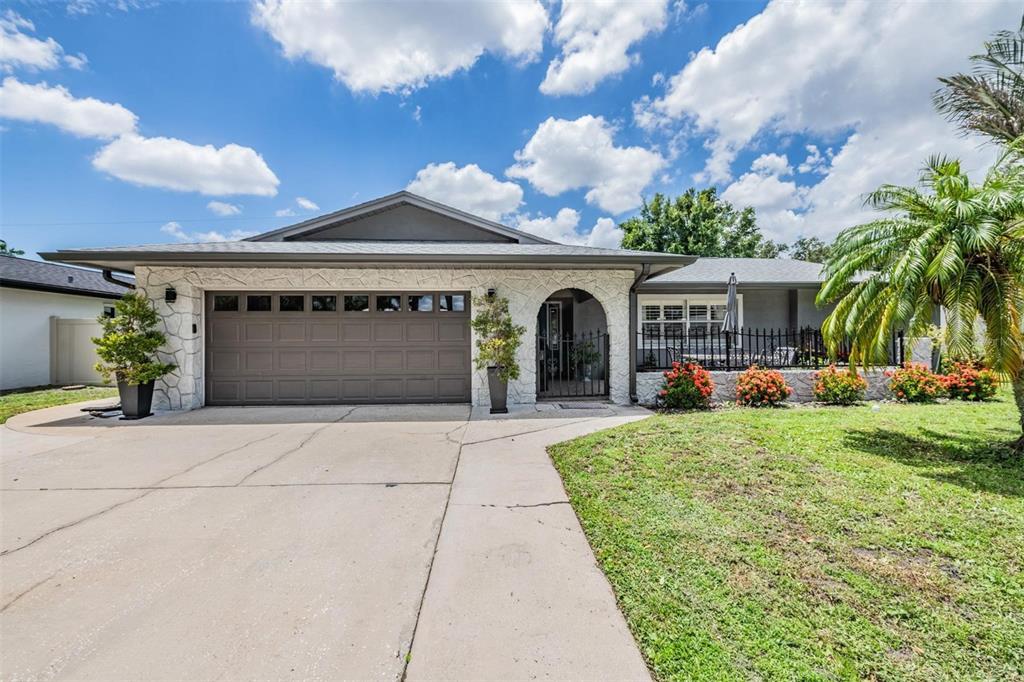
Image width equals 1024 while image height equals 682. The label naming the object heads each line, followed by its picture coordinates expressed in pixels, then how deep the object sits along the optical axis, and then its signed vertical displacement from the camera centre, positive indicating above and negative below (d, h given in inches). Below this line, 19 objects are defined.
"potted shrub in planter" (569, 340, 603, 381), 397.2 -13.2
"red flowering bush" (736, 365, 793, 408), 321.7 -37.4
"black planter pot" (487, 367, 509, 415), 315.6 -36.5
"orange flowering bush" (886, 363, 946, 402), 332.2 -36.5
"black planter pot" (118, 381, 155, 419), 302.2 -38.0
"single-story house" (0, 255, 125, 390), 446.0 +26.5
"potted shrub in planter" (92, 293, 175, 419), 299.9 -3.5
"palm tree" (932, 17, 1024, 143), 362.9 +225.2
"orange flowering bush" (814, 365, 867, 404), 330.0 -37.7
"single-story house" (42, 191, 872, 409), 334.0 +20.9
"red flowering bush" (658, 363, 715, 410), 318.3 -36.7
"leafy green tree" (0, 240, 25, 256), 1278.8 +308.2
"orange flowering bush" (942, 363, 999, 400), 330.6 -36.1
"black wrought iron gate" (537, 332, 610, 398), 366.0 -27.7
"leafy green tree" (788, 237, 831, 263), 1840.6 +418.7
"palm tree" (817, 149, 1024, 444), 167.2 +33.5
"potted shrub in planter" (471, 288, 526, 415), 315.3 -1.4
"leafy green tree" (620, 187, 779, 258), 1115.3 +326.2
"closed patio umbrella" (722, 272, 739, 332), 423.2 +33.4
